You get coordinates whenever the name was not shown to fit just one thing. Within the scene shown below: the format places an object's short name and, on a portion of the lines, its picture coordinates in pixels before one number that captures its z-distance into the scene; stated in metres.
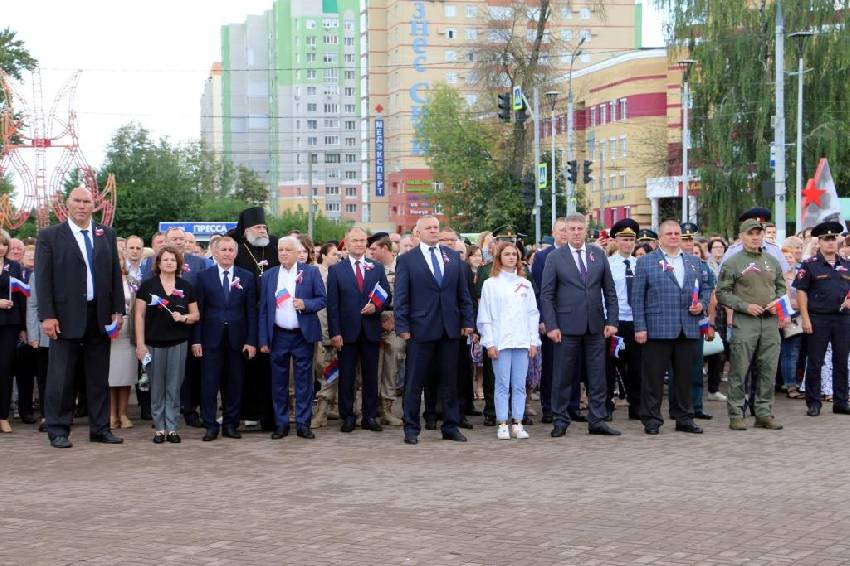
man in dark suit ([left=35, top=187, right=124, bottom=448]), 12.38
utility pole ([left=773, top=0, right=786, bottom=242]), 34.50
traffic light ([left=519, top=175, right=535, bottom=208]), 44.06
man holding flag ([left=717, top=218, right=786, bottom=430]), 13.21
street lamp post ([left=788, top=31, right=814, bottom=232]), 41.25
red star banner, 25.69
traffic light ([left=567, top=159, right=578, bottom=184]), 44.34
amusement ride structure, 41.12
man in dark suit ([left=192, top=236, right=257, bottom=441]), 13.03
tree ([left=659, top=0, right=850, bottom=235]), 42.88
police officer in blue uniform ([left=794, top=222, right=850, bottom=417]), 14.48
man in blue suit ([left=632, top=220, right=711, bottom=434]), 13.13
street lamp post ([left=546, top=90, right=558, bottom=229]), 53.06
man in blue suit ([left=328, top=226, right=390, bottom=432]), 13.29
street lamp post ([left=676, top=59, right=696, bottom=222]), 45.31
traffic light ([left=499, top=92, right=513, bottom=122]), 40.19
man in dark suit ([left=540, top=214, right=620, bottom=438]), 12.99
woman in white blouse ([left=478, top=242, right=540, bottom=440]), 12.93
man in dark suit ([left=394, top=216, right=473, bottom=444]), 12.78
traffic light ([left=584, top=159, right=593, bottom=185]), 43.58
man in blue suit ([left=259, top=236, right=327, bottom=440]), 12.97
